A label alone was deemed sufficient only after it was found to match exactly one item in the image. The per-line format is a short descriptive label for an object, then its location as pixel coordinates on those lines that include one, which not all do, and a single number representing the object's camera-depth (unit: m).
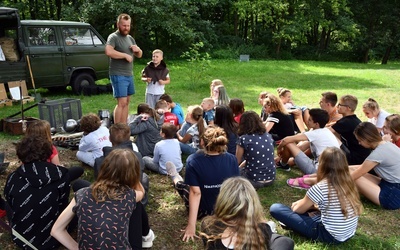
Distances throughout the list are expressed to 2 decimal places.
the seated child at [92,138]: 4.29
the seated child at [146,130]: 4.74
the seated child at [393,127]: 4.07
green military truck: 7.88
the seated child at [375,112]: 4.95
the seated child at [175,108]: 5.67
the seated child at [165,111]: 5.40
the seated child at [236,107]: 5.21
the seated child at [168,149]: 4.29
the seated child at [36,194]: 2.75
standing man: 5.45
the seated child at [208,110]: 5.46
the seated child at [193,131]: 4.84
